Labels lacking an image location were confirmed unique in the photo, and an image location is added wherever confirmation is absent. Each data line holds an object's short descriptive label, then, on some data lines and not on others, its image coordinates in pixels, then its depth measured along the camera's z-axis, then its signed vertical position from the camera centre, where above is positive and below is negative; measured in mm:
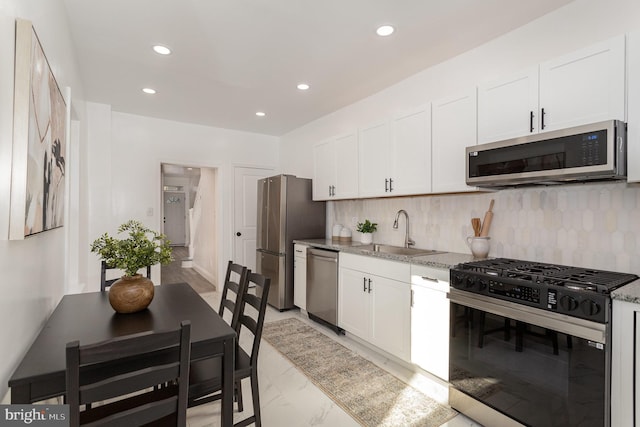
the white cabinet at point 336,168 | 3600 +538
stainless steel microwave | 1619 +329
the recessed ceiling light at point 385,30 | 2344 +1372
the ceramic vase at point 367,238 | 3693 -298
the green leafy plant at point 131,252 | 1698 -226
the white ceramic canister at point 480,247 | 2512 -267
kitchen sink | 2923 -374
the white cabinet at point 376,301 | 2573 -804
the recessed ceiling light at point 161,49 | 2626 +1361
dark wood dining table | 1049 -539
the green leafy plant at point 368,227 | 3656 -169
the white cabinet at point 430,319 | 2229 -786
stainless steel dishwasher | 3383 -836
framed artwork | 1106 +289
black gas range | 1474 -692
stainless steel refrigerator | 4160 -175
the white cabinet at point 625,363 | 1380 -663
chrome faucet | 3279 -265
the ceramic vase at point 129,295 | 1624 -434
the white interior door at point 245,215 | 5297 -57
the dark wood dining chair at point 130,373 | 955 -571
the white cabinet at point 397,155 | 2760 +549
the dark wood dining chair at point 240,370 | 1544 -829
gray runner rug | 2042 -1307
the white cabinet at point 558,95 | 1694 +724
